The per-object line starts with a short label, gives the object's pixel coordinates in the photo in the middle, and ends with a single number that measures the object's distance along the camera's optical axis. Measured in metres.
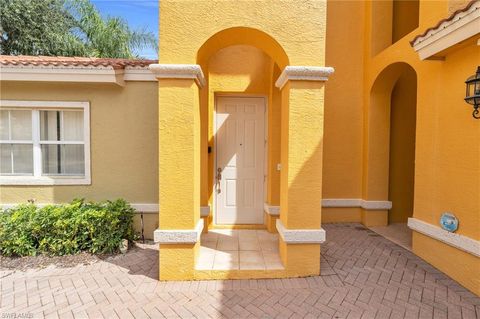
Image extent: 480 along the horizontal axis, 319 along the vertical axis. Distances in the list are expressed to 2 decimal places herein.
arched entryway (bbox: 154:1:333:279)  3.88
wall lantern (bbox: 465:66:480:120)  3.58
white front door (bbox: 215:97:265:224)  6.24
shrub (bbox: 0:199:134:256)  4.68
